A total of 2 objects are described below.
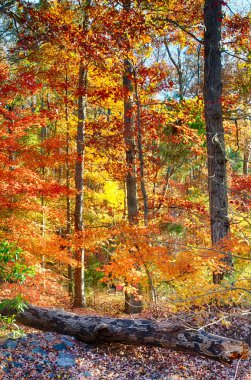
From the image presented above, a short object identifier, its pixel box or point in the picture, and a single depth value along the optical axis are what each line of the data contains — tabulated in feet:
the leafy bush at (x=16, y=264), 13.67
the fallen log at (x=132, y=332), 16.55
